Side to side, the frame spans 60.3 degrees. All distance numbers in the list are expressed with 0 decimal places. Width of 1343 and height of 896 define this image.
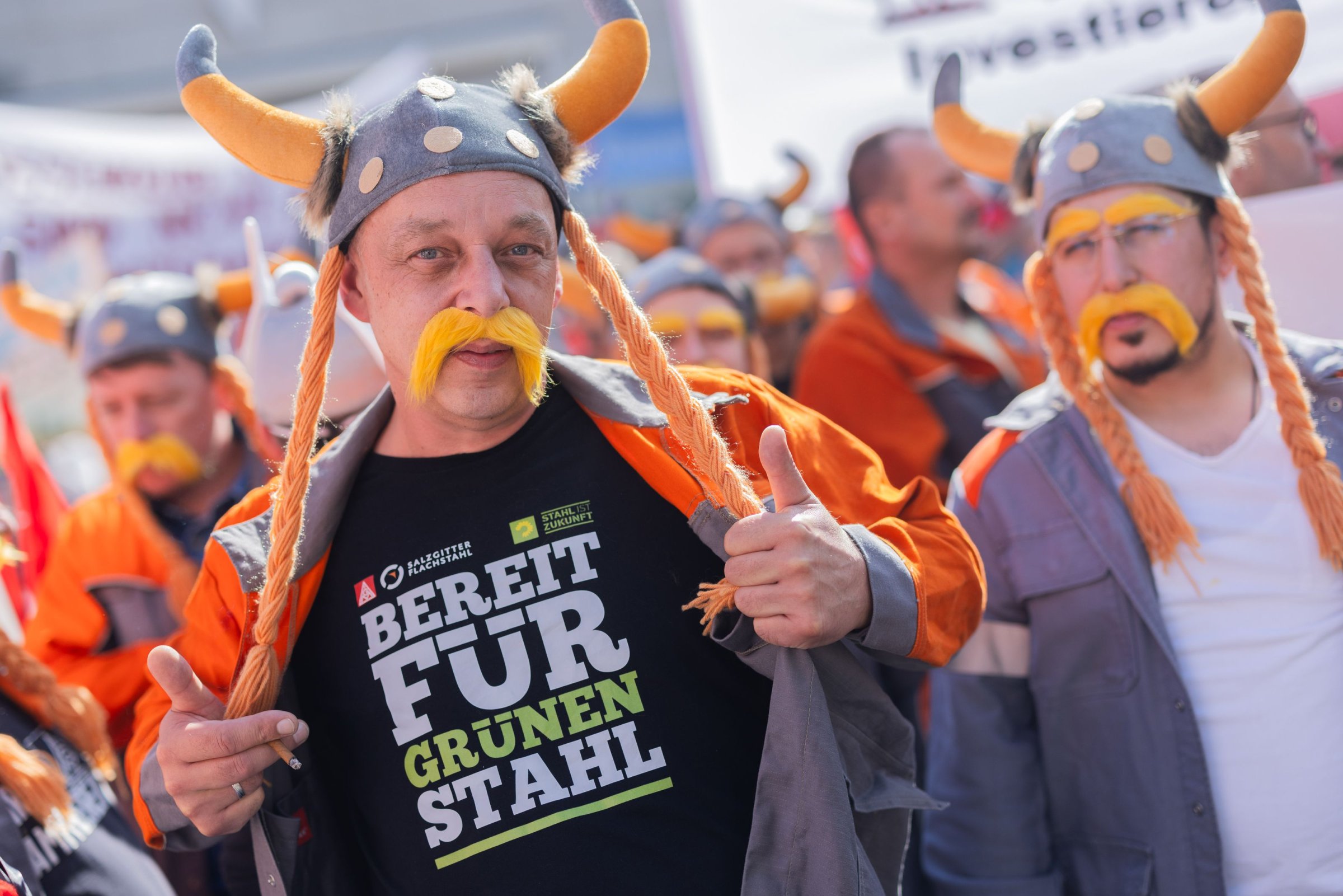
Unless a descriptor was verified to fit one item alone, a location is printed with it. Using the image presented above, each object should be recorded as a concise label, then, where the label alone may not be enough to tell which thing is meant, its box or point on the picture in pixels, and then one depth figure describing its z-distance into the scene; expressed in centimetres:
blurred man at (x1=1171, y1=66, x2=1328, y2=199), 321
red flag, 381
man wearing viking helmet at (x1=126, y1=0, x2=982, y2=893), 185
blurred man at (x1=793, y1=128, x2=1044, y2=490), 389
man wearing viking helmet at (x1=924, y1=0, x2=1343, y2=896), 230
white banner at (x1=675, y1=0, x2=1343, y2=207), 379
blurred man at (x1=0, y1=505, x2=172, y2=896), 222
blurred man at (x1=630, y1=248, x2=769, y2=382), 400
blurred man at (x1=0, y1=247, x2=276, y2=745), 325
